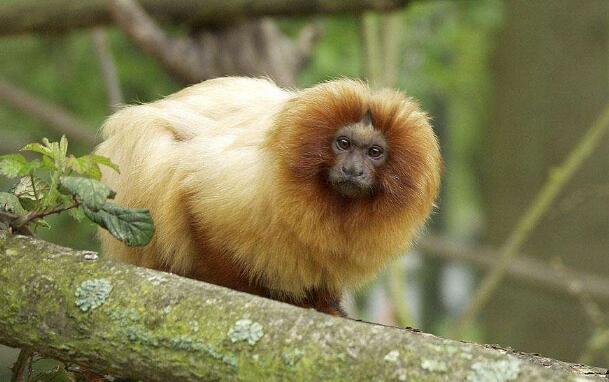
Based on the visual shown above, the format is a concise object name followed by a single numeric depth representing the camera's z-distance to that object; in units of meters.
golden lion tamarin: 8.21
